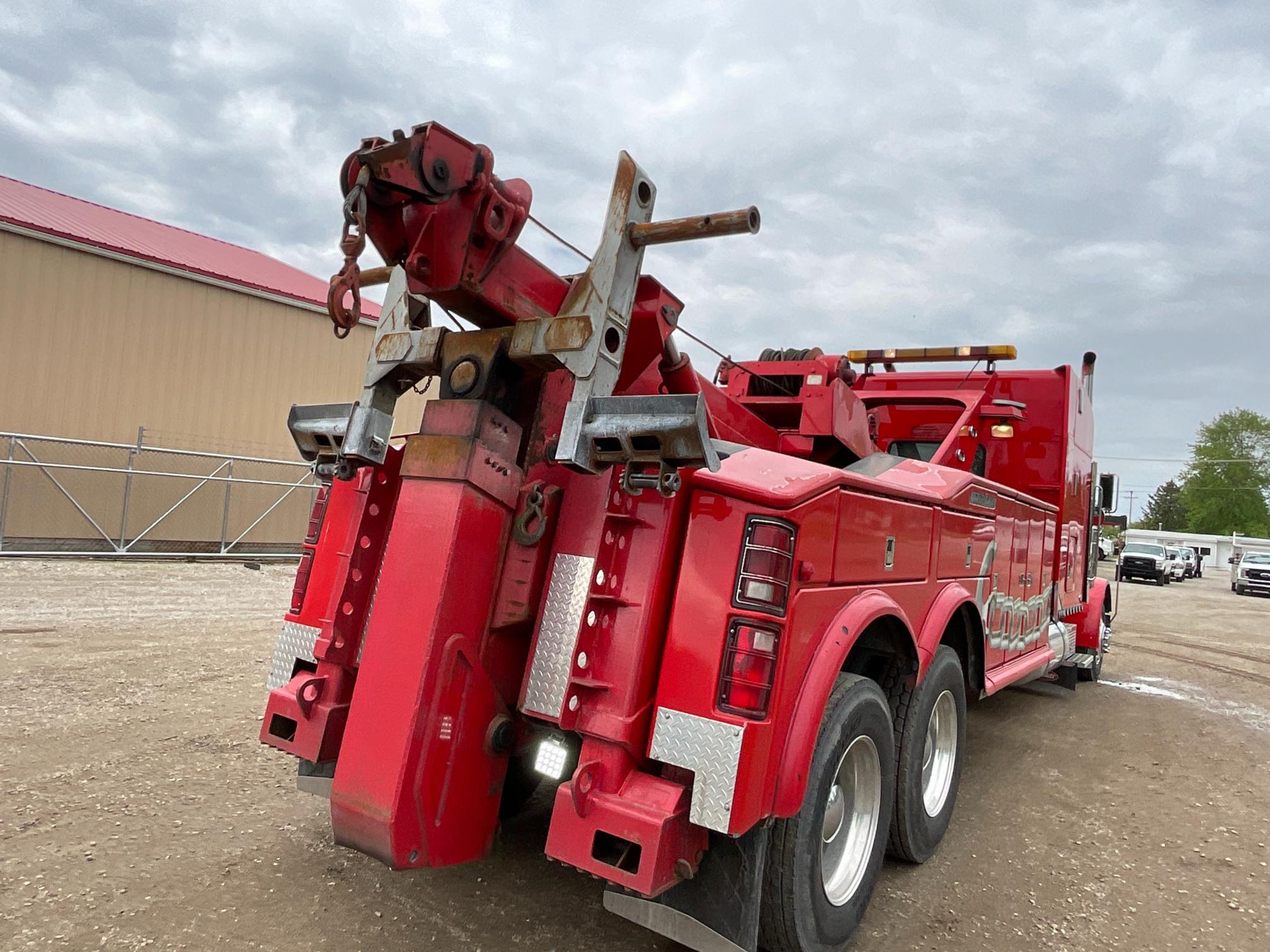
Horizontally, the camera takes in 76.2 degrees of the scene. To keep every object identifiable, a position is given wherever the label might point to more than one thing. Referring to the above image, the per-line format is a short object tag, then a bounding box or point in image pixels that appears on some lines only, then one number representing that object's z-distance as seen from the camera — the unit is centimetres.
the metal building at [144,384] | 1306
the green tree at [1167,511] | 8838
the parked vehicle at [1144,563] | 3073
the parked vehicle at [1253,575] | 2766
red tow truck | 235
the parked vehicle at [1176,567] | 3541
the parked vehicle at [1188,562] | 3930
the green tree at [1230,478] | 6831
